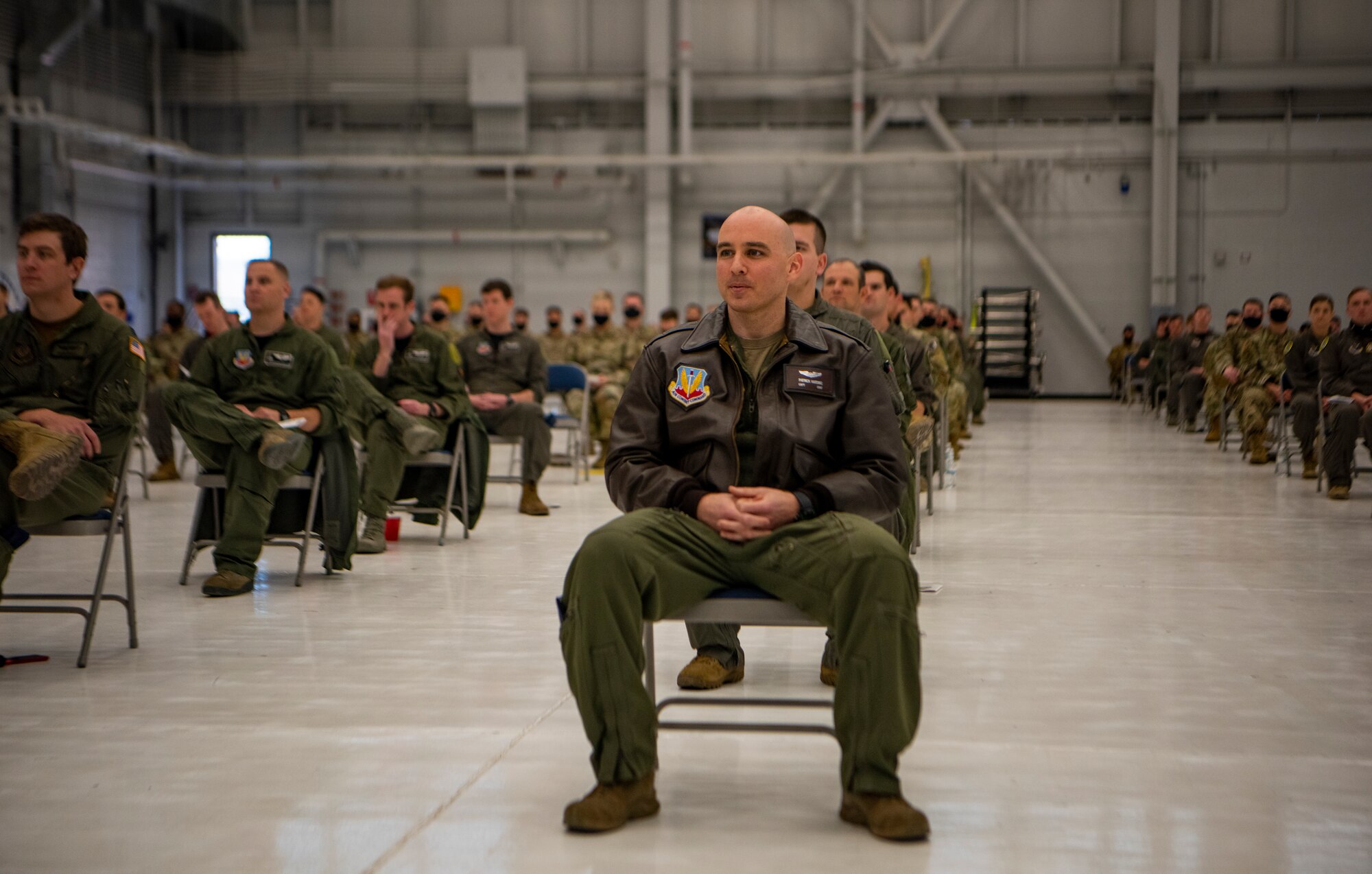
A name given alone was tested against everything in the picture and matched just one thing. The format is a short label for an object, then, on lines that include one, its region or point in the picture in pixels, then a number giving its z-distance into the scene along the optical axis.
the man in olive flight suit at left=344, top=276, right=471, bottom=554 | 6.88
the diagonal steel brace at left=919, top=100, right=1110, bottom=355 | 22.05
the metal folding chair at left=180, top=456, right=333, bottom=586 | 5.71
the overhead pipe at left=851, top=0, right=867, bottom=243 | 21.61
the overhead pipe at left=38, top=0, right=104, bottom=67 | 17.72
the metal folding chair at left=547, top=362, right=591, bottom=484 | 10.38
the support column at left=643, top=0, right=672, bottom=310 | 21.67
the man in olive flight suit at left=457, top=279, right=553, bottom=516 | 8.66
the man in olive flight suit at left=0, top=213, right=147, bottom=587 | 4.28
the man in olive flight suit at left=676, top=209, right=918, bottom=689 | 3.96
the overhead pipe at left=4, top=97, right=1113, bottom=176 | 20.92
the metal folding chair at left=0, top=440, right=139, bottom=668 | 4.24
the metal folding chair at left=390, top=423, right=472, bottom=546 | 7.21
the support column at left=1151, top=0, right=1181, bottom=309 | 21.47
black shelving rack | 22.47
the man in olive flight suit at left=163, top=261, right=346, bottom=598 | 5.49
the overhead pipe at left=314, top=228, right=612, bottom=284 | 22.23
